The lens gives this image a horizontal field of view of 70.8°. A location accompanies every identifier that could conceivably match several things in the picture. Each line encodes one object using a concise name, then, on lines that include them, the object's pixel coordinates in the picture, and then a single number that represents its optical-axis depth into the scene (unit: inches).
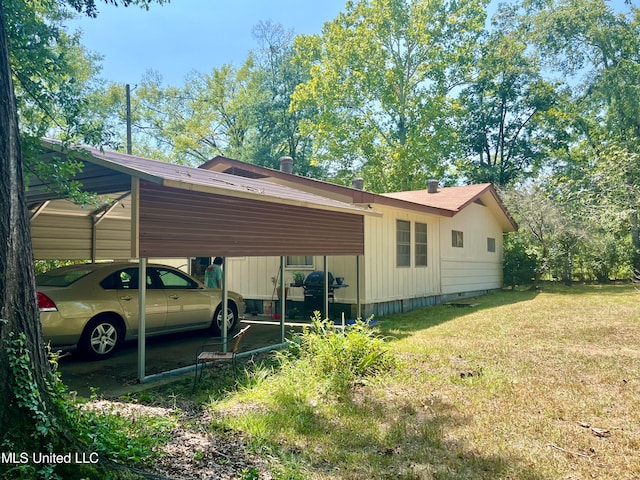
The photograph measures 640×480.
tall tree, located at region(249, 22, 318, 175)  1098.1
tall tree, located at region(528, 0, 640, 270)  899.4
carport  210.4
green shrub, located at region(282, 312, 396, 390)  212.4
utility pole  880.3
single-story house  421.4
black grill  404.5
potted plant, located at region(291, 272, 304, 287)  423.6
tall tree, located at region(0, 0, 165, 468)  94.2
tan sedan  243.6
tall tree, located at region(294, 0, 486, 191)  1053.2
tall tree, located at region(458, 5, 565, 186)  1096.2
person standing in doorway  393.7
